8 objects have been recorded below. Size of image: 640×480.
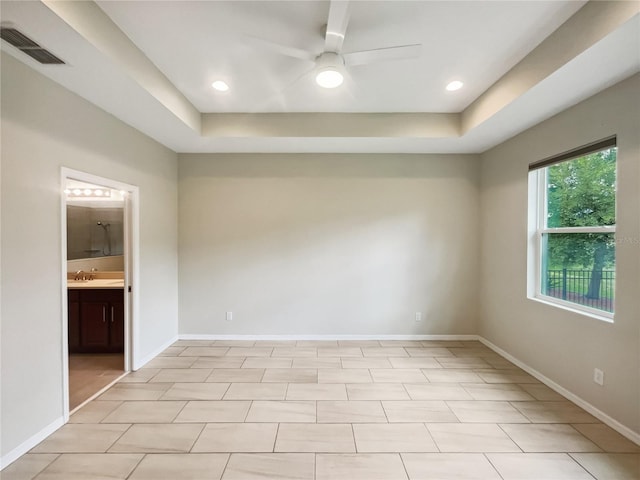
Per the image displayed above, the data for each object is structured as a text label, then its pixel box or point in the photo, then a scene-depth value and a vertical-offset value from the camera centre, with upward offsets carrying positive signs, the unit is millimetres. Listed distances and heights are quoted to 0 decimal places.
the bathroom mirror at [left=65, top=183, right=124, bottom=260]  4160 +195
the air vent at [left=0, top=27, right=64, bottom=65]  1695 +1157
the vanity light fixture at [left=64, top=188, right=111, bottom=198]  4246 +612
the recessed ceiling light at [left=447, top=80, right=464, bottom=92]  2822 +1469
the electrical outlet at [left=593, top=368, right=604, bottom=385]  2418 -1149
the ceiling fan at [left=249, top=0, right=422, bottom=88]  1751 +1229
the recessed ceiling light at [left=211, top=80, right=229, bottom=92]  2805 +1451
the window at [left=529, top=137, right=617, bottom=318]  2469 +84
